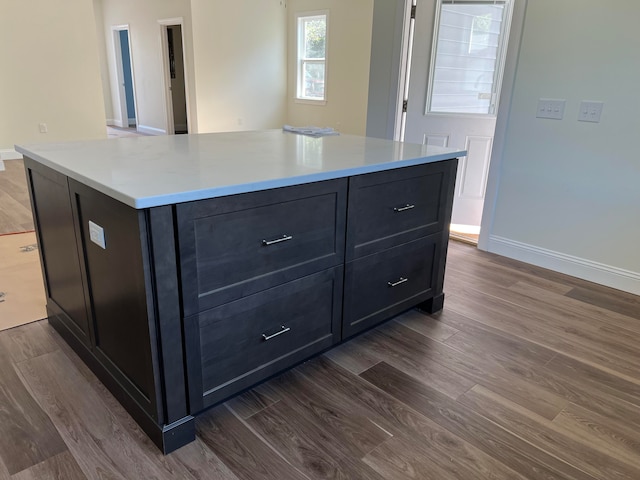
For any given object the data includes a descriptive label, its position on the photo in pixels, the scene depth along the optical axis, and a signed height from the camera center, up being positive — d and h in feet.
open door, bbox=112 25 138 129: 34.55 -0.51
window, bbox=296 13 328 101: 25.87 +1.33
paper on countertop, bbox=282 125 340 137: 8.92 -0.93
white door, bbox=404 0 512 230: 11.57 +0.11
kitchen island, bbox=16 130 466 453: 4.68 -1.99
